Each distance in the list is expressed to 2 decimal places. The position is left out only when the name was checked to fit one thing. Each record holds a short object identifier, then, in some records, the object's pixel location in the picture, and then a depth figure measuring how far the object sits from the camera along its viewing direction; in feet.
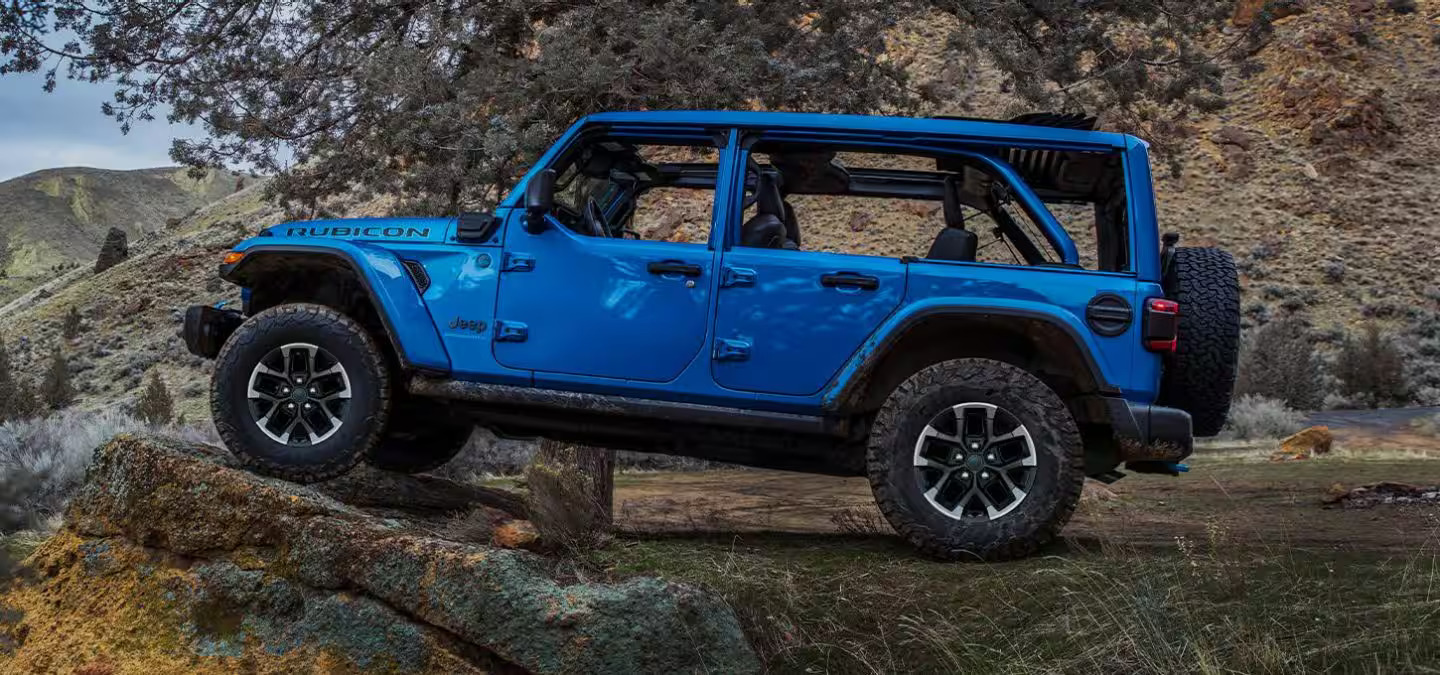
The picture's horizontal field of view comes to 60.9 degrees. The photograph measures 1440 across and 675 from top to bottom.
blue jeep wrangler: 17.76
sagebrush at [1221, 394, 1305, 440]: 56.39
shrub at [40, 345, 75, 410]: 86.28
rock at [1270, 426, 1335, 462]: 47.39
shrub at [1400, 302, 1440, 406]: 74.23
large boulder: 13.89
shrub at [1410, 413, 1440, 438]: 52.25
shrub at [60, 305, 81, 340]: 110.32
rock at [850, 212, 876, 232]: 93.09
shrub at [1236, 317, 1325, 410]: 69.21
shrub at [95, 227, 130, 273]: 135.72
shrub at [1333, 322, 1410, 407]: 73.51
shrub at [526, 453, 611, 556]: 19.22
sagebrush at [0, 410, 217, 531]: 29.76
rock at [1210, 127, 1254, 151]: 108.47
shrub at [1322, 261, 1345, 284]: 94.79
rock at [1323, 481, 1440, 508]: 28.50
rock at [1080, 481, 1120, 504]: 30.98
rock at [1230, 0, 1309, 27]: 104.78
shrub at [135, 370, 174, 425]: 67.62
